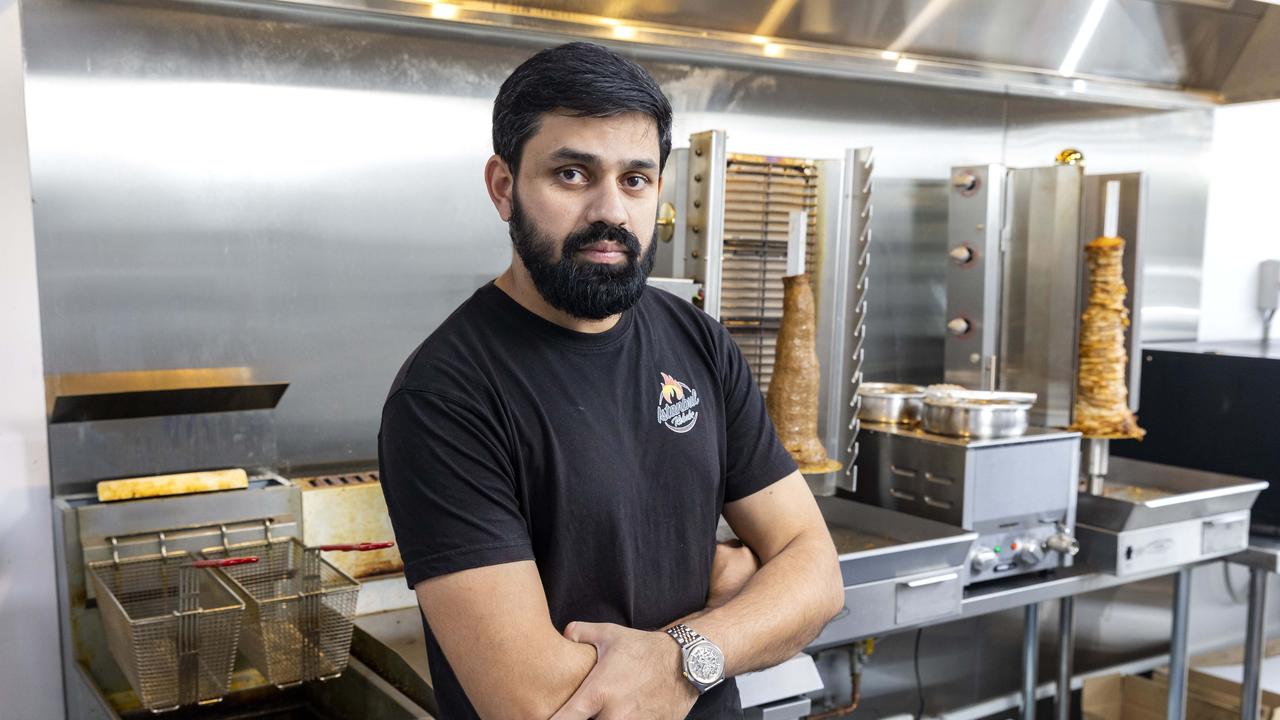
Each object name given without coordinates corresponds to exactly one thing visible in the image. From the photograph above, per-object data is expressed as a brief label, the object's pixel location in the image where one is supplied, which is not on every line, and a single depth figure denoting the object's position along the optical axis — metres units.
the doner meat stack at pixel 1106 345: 3.11
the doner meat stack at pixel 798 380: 2.62
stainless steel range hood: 2.74
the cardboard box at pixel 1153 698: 3.57
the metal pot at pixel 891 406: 3.02
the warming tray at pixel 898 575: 2.36
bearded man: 1.25
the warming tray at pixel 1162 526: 2.88
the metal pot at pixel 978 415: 2.75
